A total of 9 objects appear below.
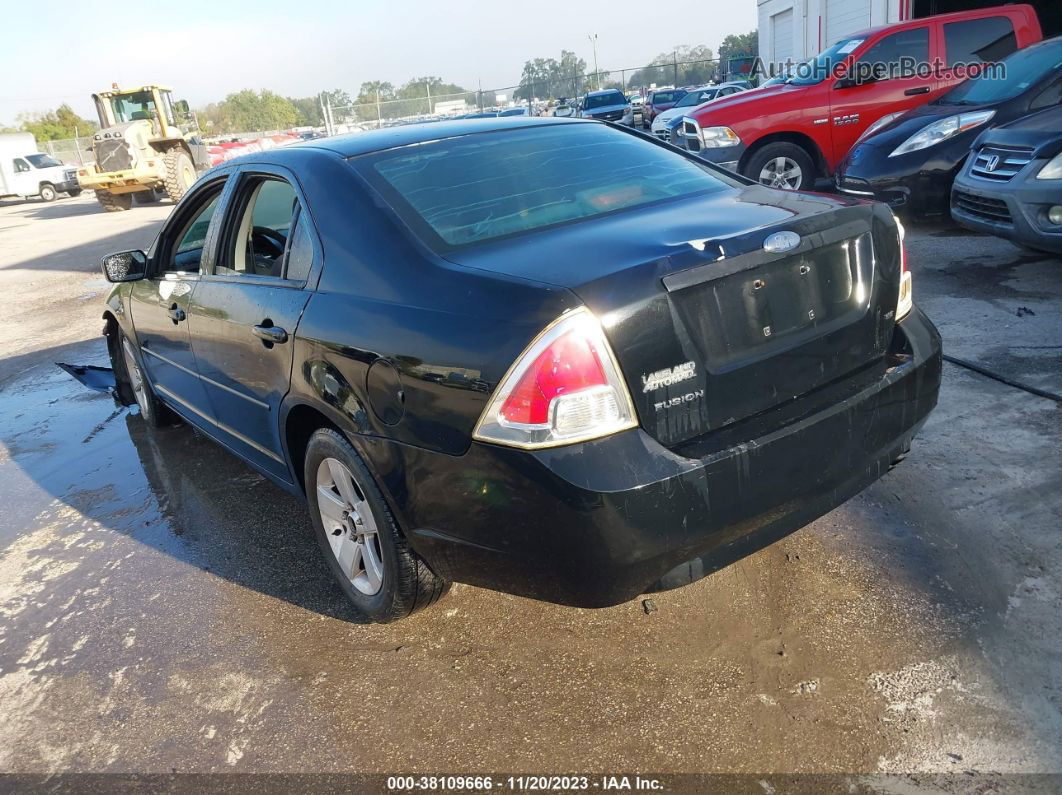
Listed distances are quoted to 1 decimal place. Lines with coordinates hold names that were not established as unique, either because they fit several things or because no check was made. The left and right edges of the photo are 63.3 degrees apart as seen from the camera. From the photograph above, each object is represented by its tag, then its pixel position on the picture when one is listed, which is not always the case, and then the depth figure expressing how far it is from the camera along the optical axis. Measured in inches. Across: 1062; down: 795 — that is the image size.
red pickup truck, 373.4
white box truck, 1299.2
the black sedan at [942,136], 294.2
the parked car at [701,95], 787.0
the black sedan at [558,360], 84.2
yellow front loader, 869.8
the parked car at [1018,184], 208.8
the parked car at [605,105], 1272.1
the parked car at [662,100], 1214.7
